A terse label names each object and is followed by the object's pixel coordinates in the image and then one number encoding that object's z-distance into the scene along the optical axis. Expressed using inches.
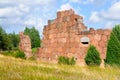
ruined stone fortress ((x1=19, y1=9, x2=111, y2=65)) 695.6
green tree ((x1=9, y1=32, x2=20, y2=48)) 2498.4
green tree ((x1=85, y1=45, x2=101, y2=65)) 625.4
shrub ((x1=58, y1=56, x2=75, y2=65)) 679.9
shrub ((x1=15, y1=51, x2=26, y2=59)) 812.2
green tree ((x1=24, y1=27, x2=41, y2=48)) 2276.3
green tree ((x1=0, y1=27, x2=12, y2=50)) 1855.9
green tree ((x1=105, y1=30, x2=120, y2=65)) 596.8
